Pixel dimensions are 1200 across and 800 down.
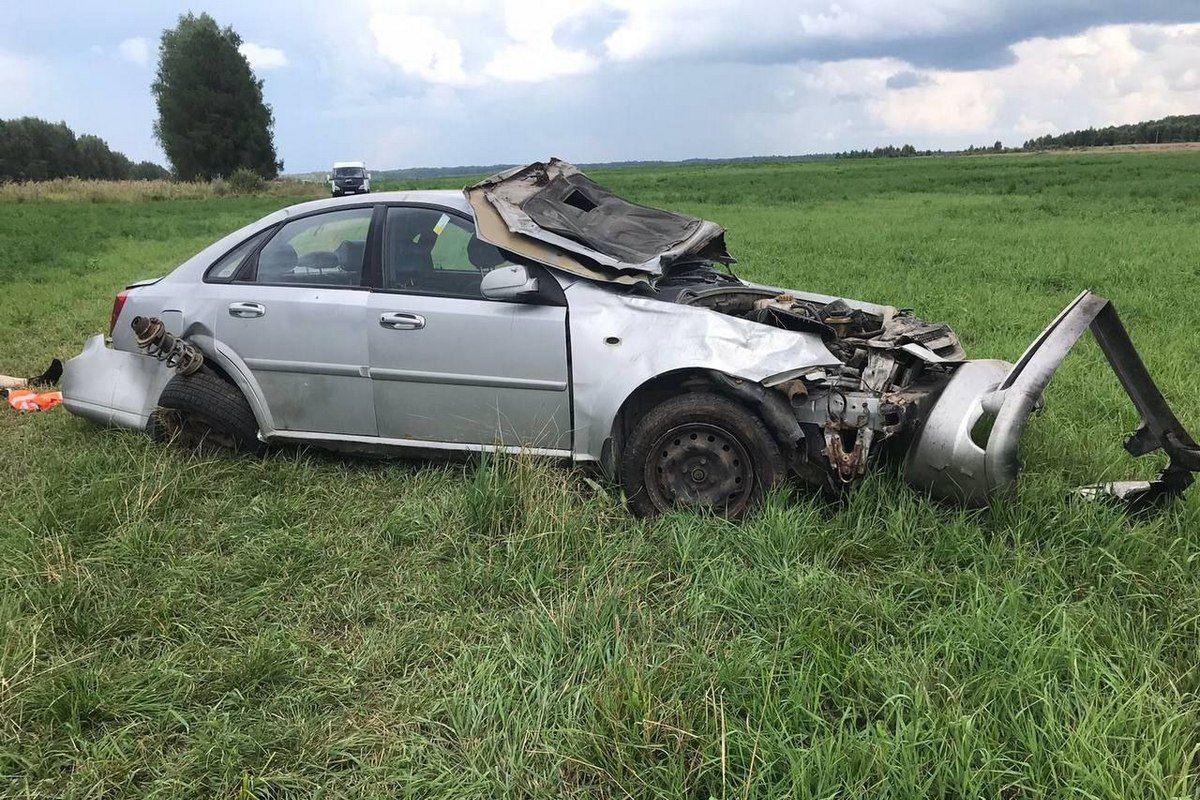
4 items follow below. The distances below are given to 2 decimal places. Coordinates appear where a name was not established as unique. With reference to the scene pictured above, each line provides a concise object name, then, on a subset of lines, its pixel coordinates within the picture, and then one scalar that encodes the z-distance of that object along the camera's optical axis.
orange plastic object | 5.65
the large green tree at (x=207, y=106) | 54.75
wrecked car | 3.46
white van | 38.09
